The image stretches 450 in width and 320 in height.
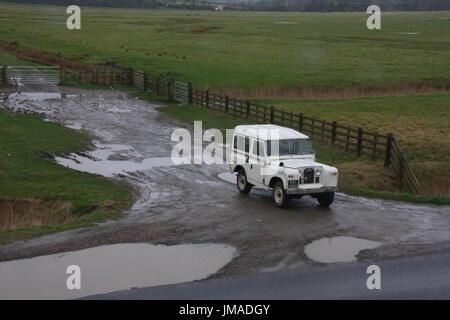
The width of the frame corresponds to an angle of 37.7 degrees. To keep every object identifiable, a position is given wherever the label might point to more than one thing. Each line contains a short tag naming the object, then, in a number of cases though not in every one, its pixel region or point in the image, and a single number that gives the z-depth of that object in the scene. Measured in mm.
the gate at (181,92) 50312
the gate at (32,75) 58062
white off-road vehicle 20672
